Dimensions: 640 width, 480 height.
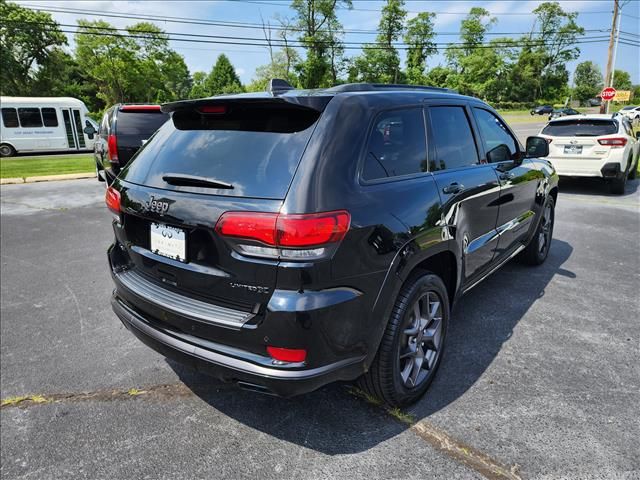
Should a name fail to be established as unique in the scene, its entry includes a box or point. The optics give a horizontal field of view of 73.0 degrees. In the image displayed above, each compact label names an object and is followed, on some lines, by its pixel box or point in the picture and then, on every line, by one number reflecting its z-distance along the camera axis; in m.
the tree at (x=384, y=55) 56.72
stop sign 23.03
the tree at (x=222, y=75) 81.25
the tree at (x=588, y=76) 91.81
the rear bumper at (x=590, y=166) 8.92
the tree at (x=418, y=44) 63.31
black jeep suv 1.93
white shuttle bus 20.55
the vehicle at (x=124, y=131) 7.64
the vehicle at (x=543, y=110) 48.56
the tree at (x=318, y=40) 48.44
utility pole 26.72
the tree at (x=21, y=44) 40.19
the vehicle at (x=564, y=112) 39.44
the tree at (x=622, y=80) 97.56
